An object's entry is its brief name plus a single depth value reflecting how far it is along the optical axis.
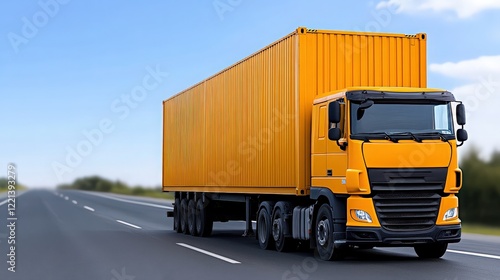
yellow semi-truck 13.27
